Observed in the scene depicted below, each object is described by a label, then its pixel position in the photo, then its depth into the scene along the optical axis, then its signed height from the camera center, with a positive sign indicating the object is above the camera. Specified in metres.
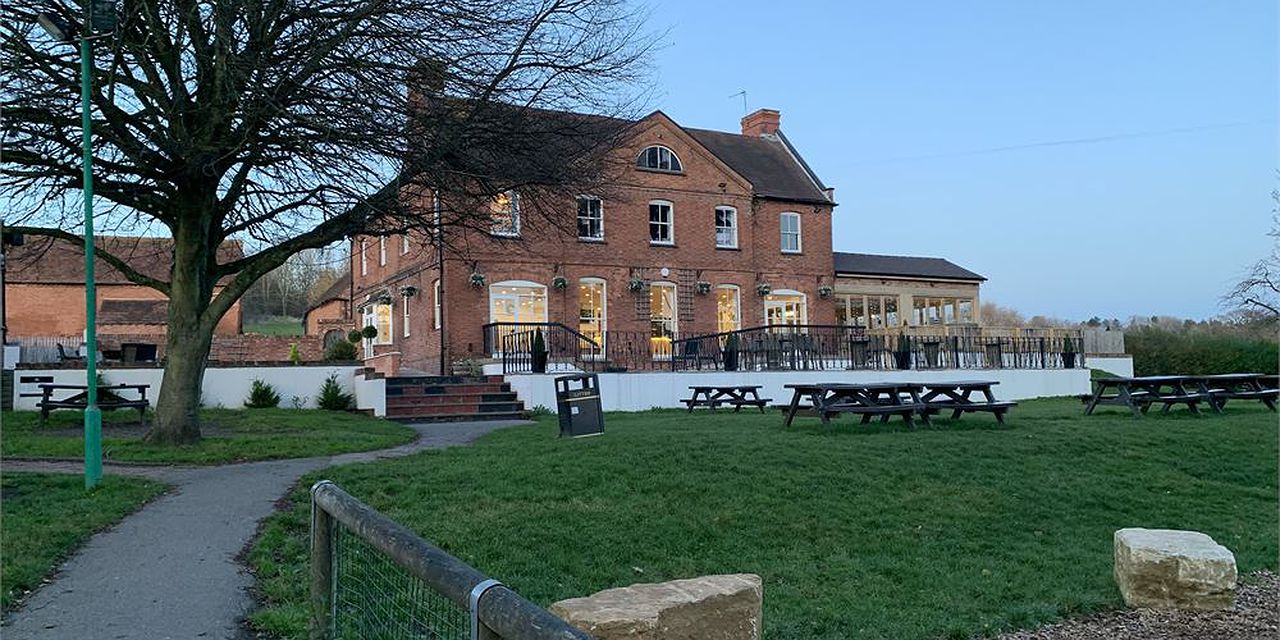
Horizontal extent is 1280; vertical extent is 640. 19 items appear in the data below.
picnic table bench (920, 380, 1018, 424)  14.21 -0.83
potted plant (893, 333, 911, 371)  24.69 -0.08
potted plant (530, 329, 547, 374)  20.97 +0.11
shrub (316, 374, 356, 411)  19.98 -0.76
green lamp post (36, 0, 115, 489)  8.88 +1.45
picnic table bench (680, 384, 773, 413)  18.38 -0.92
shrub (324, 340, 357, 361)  24.83 +0.33
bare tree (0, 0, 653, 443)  10.69 +3.07
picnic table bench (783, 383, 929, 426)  13.43 -0.76
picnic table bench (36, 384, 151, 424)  14.48 -0.56
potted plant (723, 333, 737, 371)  22.72 +0.03
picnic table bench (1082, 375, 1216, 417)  16.23 -0.92
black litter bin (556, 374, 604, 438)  13.30 -0.73
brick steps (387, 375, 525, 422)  19.25 -0.86
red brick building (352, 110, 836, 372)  24.98 +2.73
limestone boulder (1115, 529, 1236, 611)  6.43 -1.66
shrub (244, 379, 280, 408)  19.45 -0.69
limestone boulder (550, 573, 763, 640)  4.25 -1.24
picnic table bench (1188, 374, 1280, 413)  16.44 -0.91
